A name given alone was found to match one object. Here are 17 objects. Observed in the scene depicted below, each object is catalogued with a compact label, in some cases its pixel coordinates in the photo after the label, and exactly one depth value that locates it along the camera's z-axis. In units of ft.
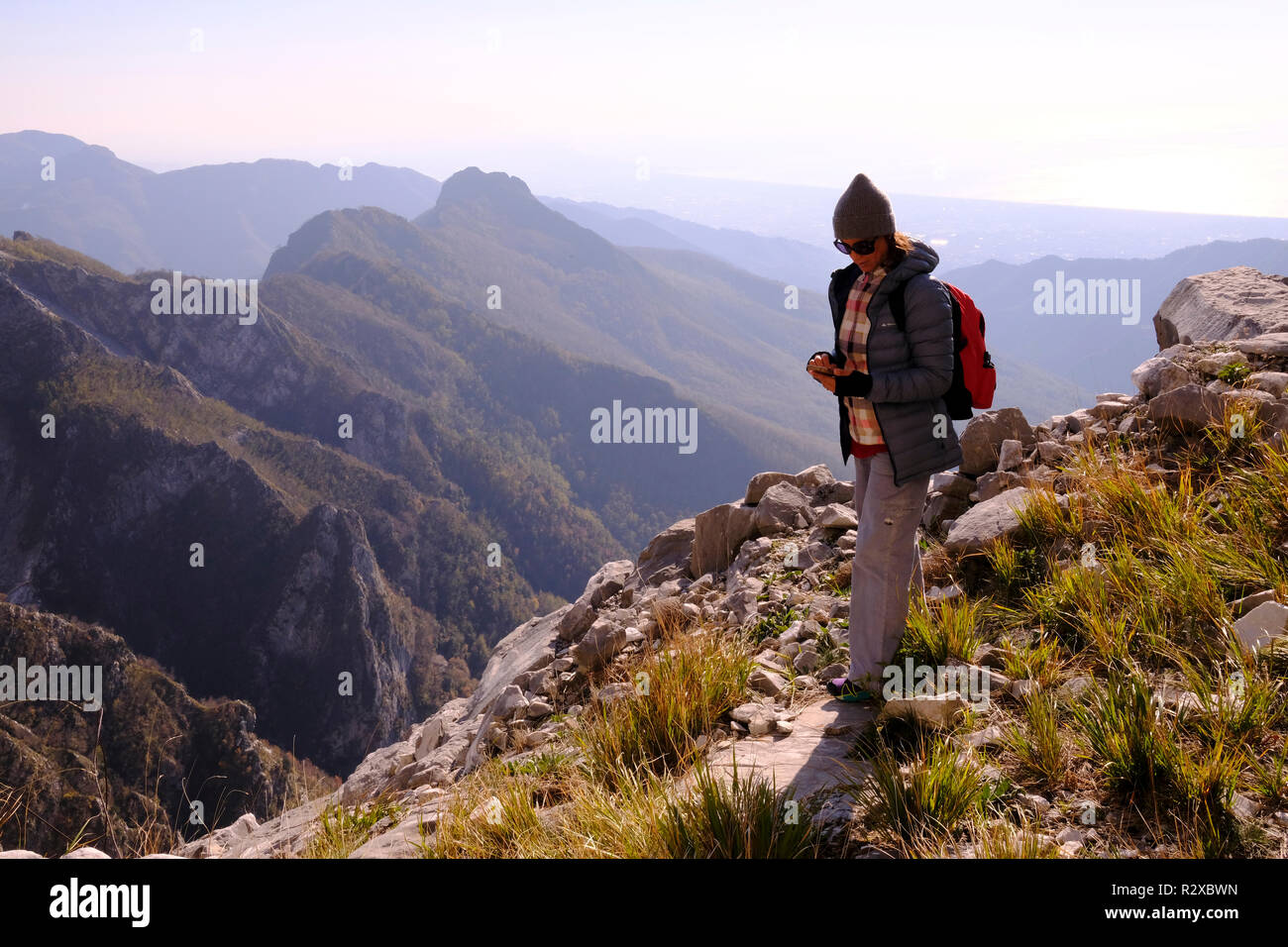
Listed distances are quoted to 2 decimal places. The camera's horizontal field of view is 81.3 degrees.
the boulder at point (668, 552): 32.30
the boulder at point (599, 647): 22.80
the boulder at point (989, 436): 25.72
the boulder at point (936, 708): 13.00
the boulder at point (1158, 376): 24.17
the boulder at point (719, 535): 28.89
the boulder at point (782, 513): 28.25
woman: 13.41
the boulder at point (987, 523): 19.65
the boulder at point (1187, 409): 21.08
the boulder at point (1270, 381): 21.31
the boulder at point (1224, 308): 27.66
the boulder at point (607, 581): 32.09
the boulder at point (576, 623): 29.27
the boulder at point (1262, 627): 12.68
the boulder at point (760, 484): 32.04
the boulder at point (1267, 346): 23.50
